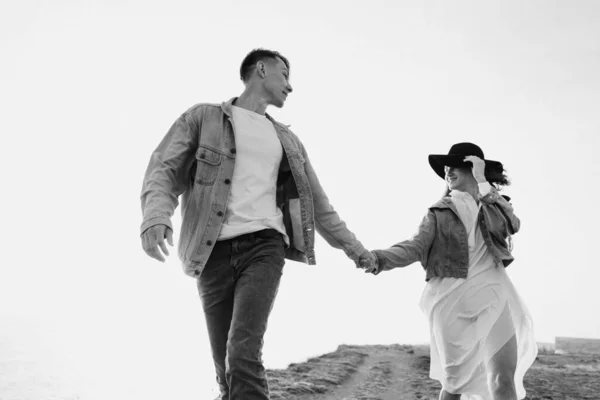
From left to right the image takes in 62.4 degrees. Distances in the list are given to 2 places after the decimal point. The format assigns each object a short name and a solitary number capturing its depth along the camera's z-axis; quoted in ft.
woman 12.94
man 8.36
